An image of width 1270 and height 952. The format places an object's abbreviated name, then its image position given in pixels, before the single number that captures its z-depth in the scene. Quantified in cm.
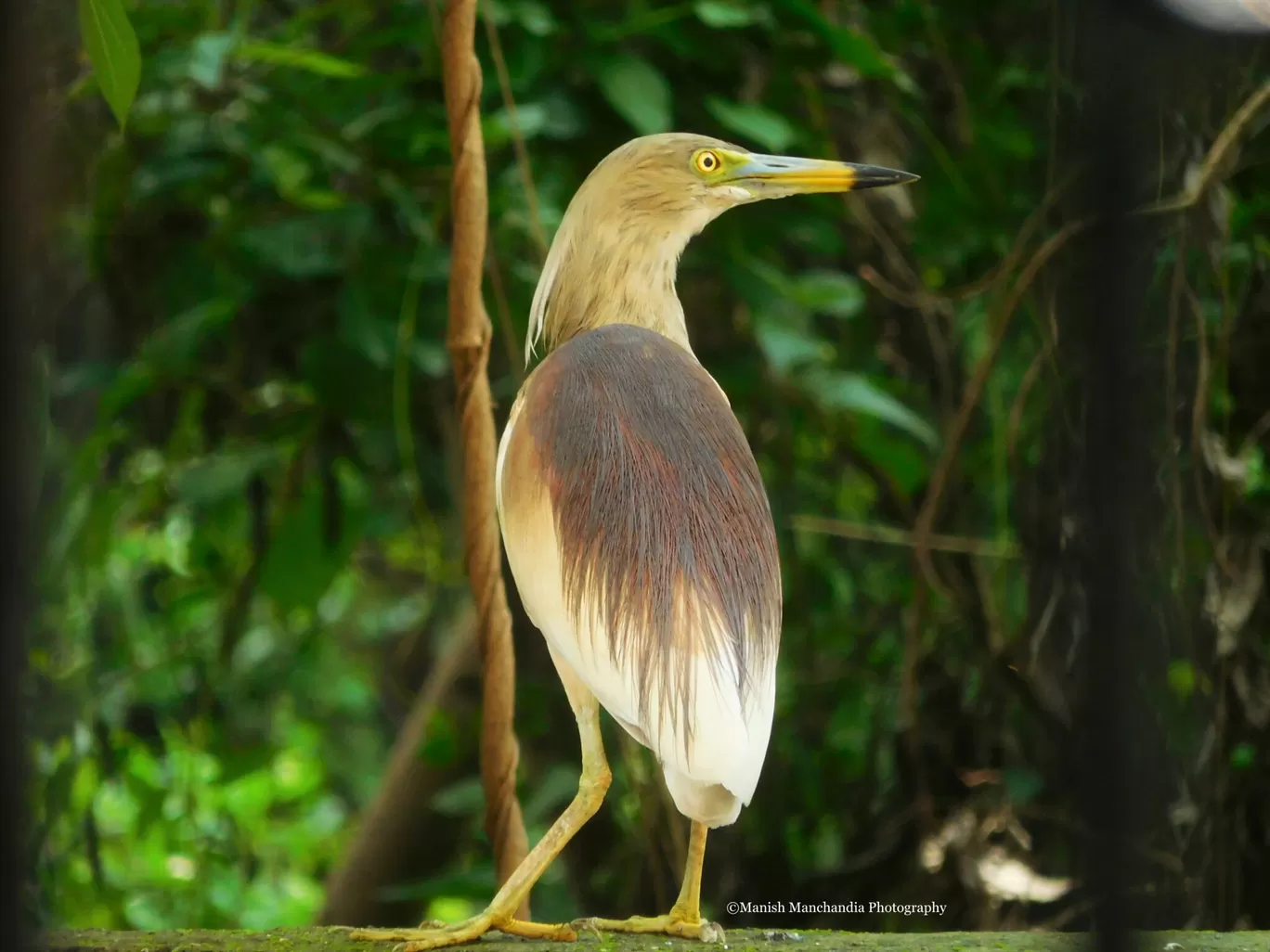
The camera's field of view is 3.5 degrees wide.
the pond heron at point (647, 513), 620
